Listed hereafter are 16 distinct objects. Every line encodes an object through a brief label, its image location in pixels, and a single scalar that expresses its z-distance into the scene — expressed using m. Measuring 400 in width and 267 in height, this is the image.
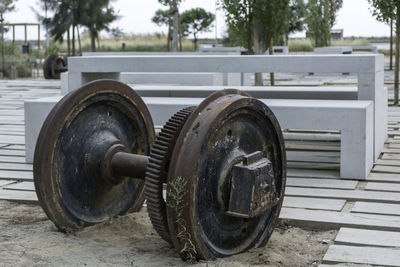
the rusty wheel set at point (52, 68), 9.55
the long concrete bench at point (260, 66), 5.71
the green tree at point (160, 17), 51.21
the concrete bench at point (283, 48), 22.62
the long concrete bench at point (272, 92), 6.79
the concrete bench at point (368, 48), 24.17
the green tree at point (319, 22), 22.45
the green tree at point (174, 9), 19.55
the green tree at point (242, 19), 12.24
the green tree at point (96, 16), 30.42
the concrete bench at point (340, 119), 5.14
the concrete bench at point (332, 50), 18.79
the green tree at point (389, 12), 9.98
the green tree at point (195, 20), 48.94
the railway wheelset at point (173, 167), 3.02
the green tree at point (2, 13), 20.78
